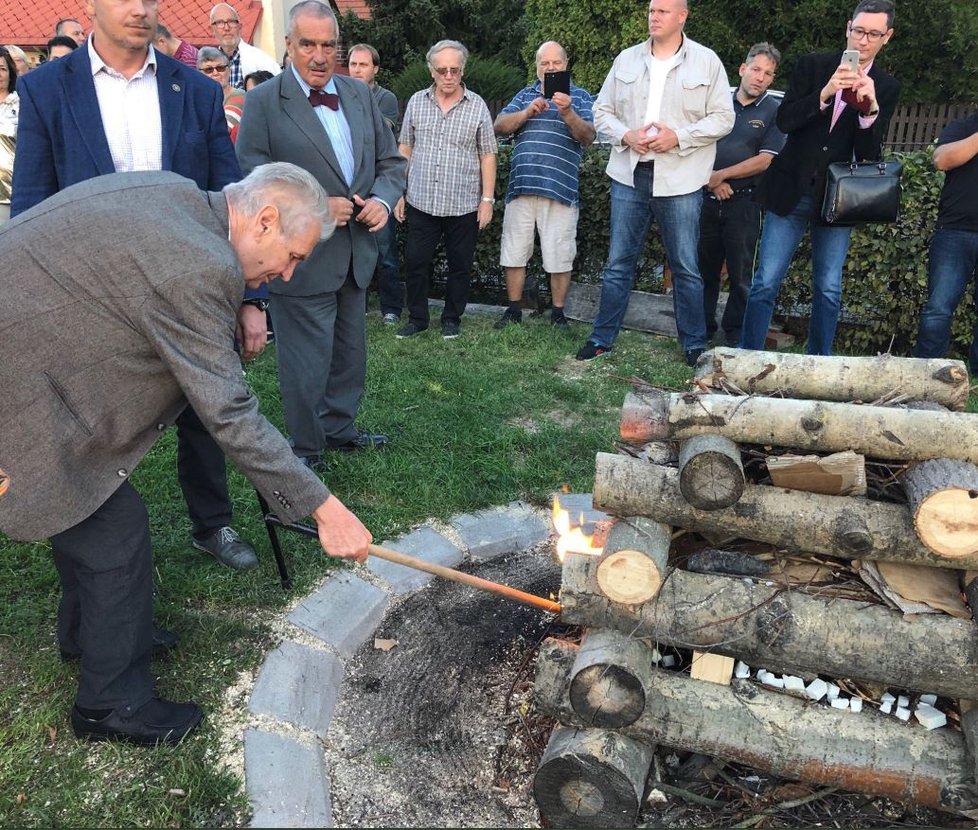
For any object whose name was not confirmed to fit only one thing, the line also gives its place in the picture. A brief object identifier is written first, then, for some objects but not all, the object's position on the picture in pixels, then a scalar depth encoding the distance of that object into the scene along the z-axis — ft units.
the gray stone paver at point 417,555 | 11.58
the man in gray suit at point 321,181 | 13.17
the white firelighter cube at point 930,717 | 8.21
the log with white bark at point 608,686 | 7.90
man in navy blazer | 10.27
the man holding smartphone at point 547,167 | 21.58
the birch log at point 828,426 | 8.34
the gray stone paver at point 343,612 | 10.31
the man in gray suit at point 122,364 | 6.97
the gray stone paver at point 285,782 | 7.68
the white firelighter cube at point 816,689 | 8.54
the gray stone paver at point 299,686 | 8.94
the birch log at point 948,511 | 7.69
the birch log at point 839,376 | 9.94
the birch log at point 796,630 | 7.97
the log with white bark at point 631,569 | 8.21
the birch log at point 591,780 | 7.86
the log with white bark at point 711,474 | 8.16
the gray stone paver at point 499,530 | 12.60
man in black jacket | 15.48
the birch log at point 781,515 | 8.23
